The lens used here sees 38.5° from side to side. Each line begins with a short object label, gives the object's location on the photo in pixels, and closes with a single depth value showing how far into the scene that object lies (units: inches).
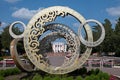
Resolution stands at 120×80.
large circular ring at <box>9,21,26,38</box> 348.8
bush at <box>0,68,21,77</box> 358.2
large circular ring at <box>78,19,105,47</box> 331.9
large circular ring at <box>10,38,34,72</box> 331.4
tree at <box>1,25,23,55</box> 1394.3
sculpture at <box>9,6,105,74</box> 327.4
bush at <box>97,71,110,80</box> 314.7
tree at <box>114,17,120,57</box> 1231.6
